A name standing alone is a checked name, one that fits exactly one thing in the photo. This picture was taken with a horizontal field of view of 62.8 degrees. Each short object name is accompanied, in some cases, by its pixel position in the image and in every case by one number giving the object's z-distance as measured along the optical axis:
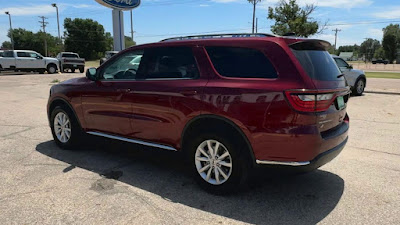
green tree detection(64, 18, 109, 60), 94.21
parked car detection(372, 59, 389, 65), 93.44
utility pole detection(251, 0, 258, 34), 40.53
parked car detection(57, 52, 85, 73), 30.68
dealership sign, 27.05
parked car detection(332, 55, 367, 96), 12.54
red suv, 3.21
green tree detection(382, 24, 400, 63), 99.56
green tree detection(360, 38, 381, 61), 135.00
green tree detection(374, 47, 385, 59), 110.47
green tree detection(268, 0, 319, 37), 26.02
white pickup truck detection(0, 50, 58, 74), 27.94
